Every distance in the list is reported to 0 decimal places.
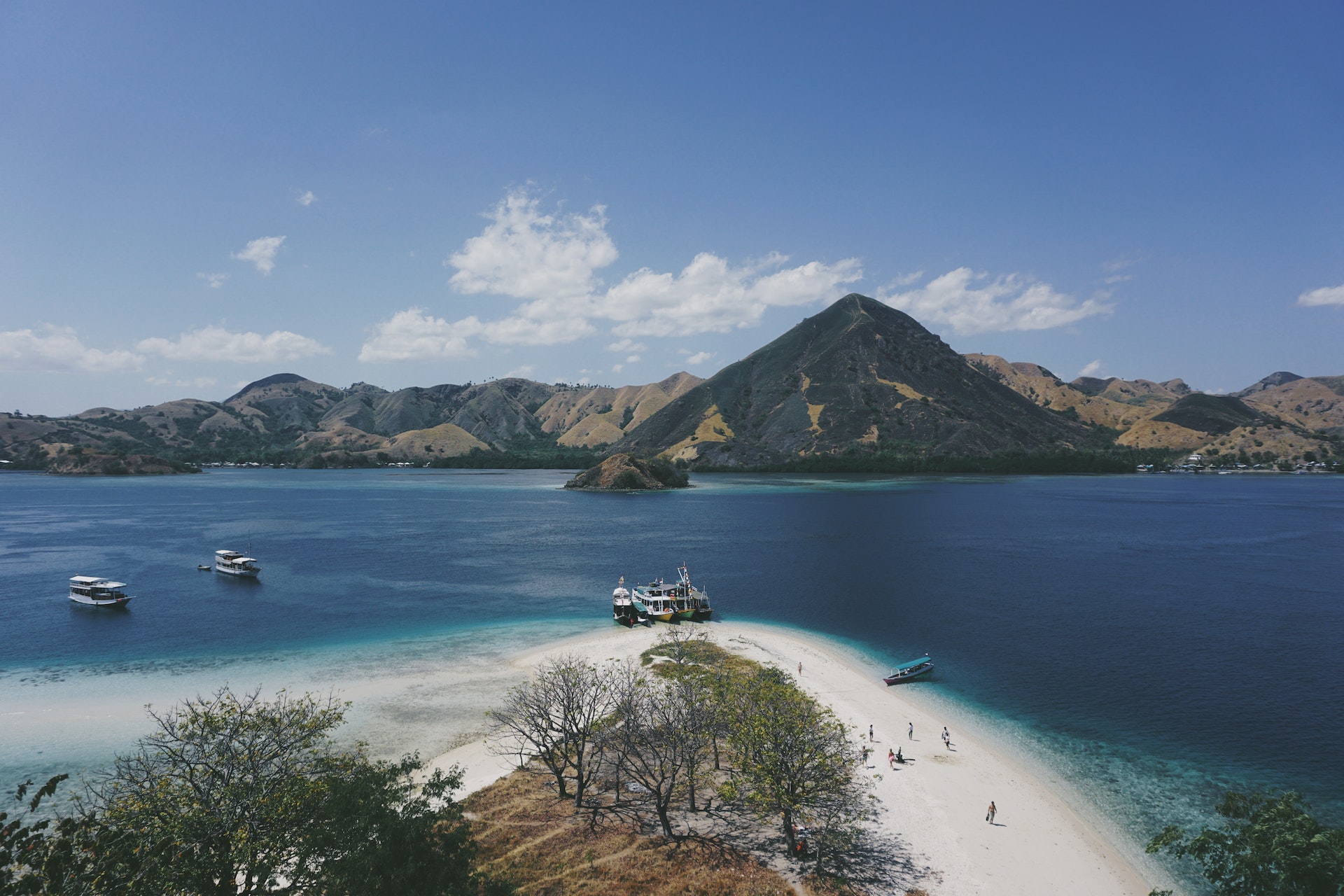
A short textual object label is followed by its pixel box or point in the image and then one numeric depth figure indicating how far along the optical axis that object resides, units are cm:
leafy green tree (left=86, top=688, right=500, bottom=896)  2016
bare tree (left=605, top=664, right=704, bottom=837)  3155
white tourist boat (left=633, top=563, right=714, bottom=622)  7162
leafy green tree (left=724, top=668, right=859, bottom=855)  2922
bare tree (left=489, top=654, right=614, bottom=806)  3412
